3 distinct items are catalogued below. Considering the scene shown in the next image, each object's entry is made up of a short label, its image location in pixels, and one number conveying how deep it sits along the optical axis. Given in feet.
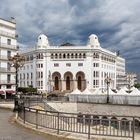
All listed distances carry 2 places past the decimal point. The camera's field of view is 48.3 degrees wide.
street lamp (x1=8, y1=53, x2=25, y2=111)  55.14
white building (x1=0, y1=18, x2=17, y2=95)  95.68
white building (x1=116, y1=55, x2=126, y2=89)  227.57
